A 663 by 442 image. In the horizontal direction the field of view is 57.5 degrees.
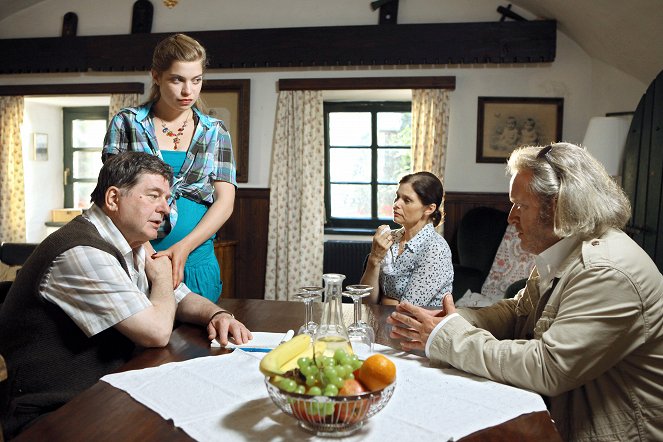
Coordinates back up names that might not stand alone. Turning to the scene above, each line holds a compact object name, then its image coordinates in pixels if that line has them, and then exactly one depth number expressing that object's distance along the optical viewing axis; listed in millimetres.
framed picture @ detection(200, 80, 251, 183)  5590
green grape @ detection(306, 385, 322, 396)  972
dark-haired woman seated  2799
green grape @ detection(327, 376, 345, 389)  977
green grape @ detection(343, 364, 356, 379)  1002
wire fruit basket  967
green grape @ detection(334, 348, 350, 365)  1020
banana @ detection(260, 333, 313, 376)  1059
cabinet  5426
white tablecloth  1061
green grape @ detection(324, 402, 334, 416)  967
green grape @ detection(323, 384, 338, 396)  969
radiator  5605
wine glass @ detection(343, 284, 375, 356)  1424
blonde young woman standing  2051
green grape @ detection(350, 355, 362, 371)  1038
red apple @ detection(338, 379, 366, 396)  994
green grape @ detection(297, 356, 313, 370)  1008
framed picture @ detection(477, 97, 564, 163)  5168
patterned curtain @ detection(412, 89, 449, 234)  5246
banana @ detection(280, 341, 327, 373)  1101
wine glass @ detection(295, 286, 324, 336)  1437
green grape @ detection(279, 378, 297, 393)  986
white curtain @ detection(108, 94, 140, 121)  5816
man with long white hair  1273
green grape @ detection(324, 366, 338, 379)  974
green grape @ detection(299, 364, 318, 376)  997
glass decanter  1303
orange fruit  1024
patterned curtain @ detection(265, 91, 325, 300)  5512
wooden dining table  1057
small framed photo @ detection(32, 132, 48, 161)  6645
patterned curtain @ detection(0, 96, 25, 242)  6180
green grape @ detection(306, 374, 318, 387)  997
